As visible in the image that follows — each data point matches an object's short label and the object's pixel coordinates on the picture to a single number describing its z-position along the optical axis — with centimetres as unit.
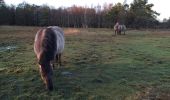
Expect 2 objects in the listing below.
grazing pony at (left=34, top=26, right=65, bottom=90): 320
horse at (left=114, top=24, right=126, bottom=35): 1374
